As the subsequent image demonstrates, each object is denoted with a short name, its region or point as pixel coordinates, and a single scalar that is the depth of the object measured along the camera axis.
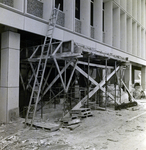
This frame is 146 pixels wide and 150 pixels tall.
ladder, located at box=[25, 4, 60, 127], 10.32
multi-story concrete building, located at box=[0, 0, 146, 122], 9.31
